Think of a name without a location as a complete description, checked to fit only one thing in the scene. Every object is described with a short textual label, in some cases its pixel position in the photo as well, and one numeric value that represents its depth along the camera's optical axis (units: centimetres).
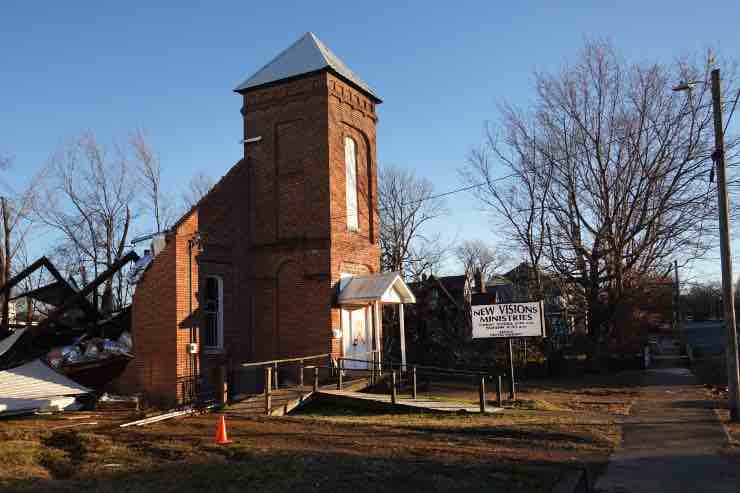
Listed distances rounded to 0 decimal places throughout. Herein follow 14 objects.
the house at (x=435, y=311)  3155
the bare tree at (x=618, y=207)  2439
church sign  1756
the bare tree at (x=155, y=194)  3691
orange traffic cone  1098
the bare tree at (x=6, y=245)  3115
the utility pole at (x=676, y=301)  2652
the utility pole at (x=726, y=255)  1312
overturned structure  1731
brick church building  1772
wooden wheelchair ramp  1498
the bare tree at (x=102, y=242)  3444
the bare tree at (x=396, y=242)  4484
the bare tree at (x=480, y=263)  5581
